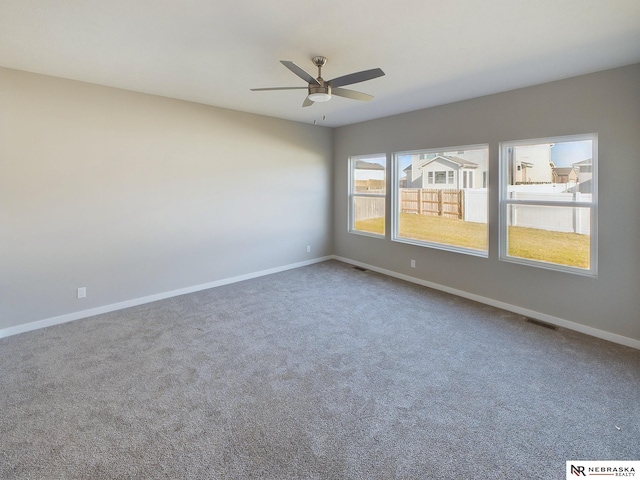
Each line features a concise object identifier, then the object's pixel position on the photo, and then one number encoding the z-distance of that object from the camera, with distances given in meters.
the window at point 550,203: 3.30
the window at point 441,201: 4.25
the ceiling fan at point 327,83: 2.43
